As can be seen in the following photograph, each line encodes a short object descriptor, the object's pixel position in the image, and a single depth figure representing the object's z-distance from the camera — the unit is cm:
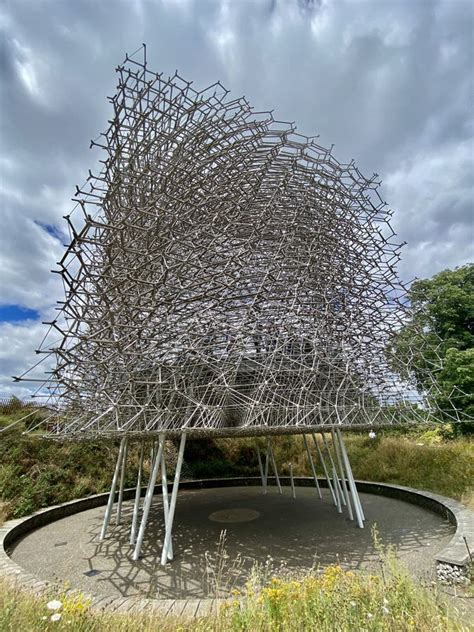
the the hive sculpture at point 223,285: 1013
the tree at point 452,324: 2319
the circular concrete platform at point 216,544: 845
